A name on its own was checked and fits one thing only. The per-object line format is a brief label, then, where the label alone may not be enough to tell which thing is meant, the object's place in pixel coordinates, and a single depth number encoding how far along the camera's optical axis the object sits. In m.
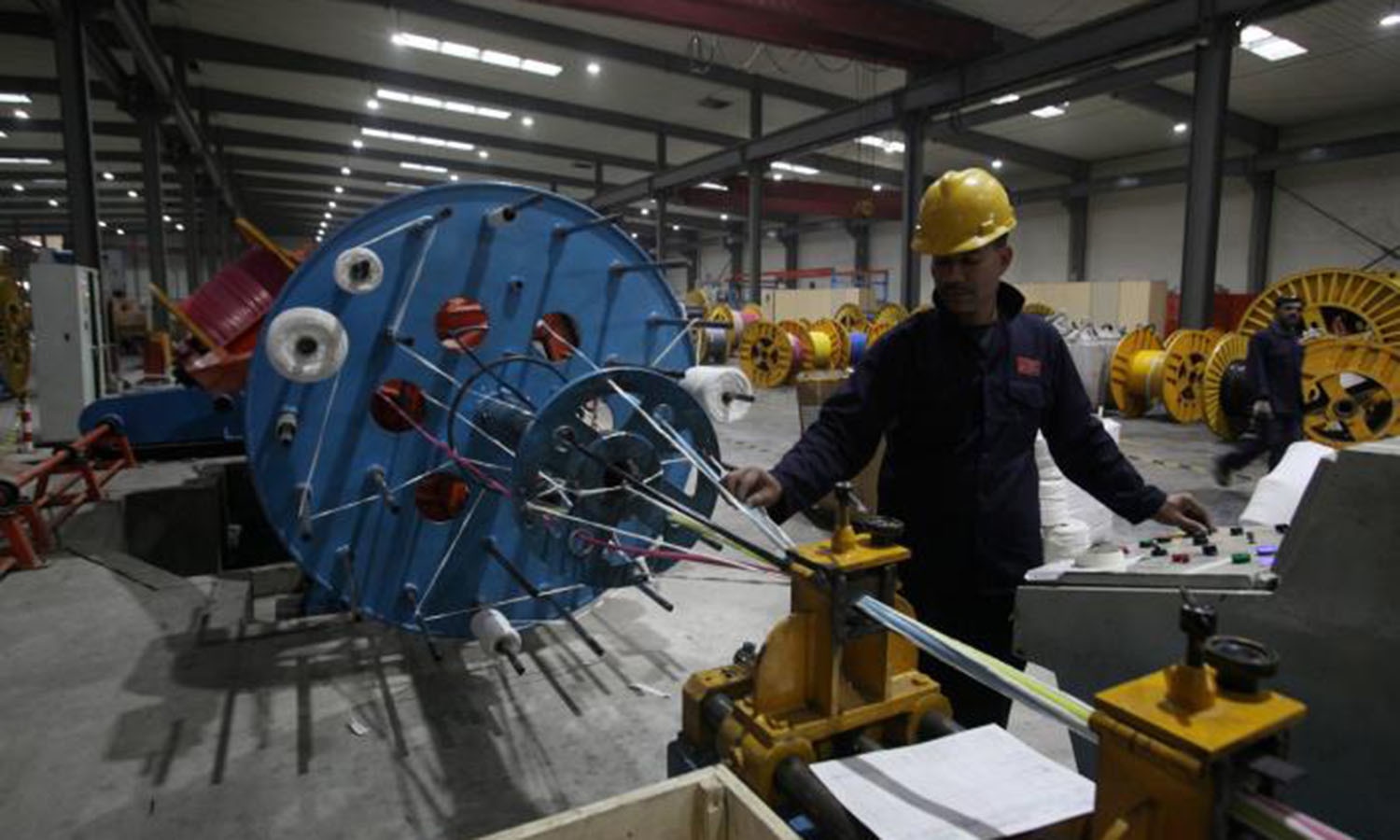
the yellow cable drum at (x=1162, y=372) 7.59
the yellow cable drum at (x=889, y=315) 11.67
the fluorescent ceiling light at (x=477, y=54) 9.55
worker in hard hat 1.58
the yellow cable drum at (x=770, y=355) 11.10
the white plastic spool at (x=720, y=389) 1.87
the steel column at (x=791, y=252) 23.14
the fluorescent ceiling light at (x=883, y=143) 13.36
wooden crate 0.88
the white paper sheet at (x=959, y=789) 0.88
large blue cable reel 2.08
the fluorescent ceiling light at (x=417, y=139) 13.79
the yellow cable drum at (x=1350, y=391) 5.61
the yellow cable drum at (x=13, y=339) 7.98
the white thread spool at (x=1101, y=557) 1.34
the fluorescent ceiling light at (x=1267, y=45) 8.83
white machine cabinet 5.68
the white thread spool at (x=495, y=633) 1.95
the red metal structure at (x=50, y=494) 3.19
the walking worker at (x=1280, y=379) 5.07
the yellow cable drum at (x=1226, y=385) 6.88
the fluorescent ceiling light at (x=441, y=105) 11.66
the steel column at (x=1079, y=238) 16.25
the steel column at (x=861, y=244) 20.81
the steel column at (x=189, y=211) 12.91
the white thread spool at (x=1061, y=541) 3.13
